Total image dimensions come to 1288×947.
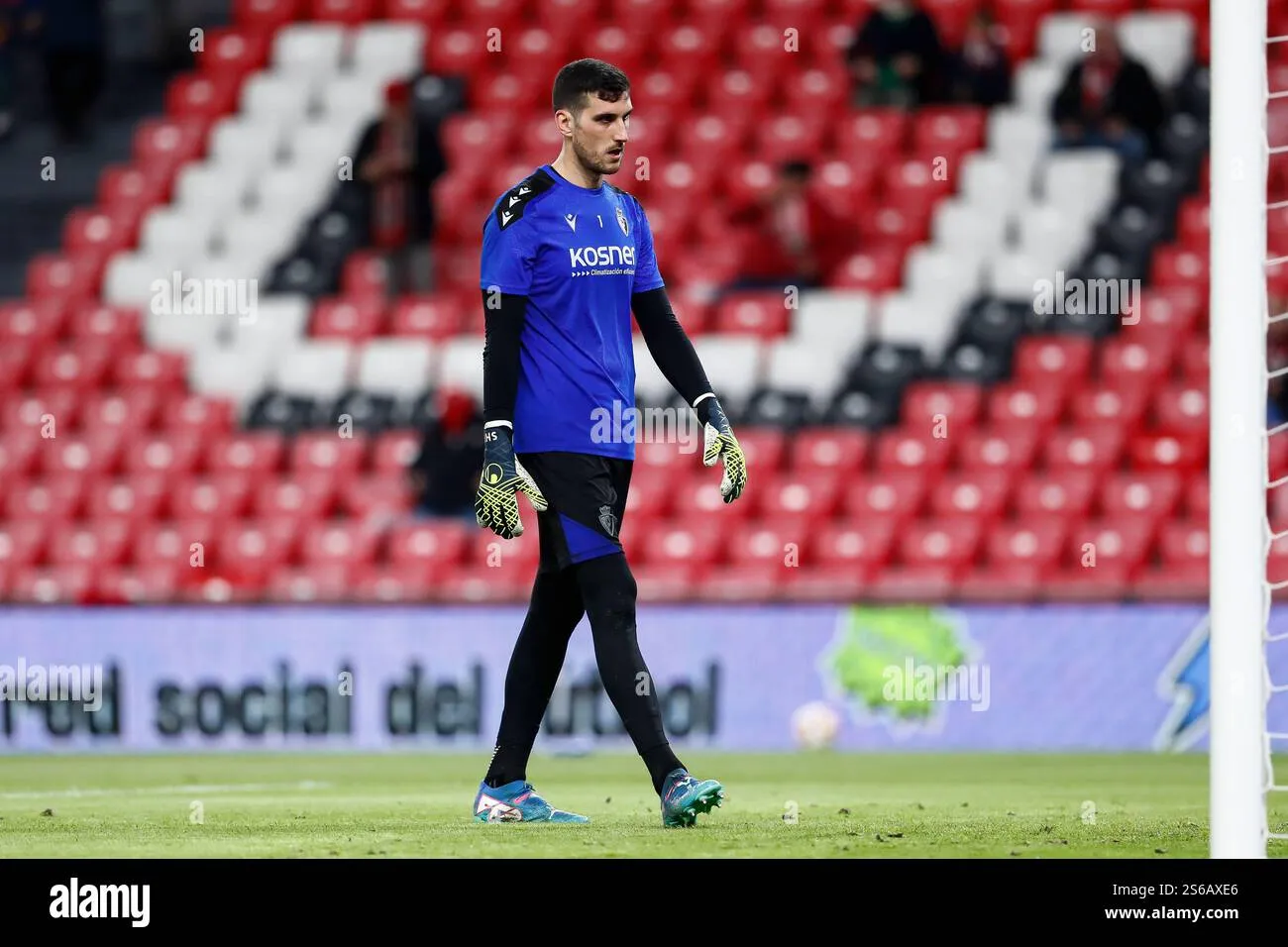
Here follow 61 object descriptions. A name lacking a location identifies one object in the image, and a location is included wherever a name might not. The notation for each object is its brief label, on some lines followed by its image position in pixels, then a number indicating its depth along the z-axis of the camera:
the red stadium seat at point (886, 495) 13.91
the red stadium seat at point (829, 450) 14.20
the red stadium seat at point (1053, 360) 14.44
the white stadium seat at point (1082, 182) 15.38
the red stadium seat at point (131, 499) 15.11
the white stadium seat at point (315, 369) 15.75
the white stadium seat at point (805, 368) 14.77
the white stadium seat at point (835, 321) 15.03
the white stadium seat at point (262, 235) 16.86
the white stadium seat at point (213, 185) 17.27
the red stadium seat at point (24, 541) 15.13
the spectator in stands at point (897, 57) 15.80
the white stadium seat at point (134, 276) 16.75
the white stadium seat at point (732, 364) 14.77
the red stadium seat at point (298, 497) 14.90
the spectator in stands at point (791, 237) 15.05
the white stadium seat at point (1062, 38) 16.27
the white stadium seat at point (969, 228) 15.41
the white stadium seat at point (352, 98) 17.41
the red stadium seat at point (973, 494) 13.81
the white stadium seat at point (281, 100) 17.69
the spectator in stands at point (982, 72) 15.95
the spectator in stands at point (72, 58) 17.70
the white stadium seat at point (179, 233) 16.97
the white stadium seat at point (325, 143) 17.23
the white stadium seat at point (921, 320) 14.94
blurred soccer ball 12.00
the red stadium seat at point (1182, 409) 13.95
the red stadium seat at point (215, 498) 14.96
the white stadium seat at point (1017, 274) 14.95
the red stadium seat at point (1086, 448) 13.84
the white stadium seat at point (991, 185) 15.62
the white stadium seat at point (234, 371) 15.98
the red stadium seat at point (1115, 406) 14.07
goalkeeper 6.32
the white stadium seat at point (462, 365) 15.20
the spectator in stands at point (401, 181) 15.16
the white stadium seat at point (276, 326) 16.17
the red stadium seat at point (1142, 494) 13.54
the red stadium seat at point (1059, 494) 13.66
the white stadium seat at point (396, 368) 15.43
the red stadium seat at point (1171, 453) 13.79
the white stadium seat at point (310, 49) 17.80
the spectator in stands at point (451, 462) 13.55
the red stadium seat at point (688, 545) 13.90
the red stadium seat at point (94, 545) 14.90
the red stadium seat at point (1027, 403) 14.24
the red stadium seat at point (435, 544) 14.03
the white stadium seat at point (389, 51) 17.47
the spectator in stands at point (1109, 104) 15.20
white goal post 5.71
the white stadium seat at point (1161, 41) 15.96
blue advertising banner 11.80
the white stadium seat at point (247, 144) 17.50
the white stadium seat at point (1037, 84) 16.11
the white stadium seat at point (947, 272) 15.12
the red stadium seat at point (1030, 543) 13.53
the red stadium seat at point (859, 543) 13.73
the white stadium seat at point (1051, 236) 15.14
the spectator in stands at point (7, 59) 18.28
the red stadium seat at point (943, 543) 13.61
